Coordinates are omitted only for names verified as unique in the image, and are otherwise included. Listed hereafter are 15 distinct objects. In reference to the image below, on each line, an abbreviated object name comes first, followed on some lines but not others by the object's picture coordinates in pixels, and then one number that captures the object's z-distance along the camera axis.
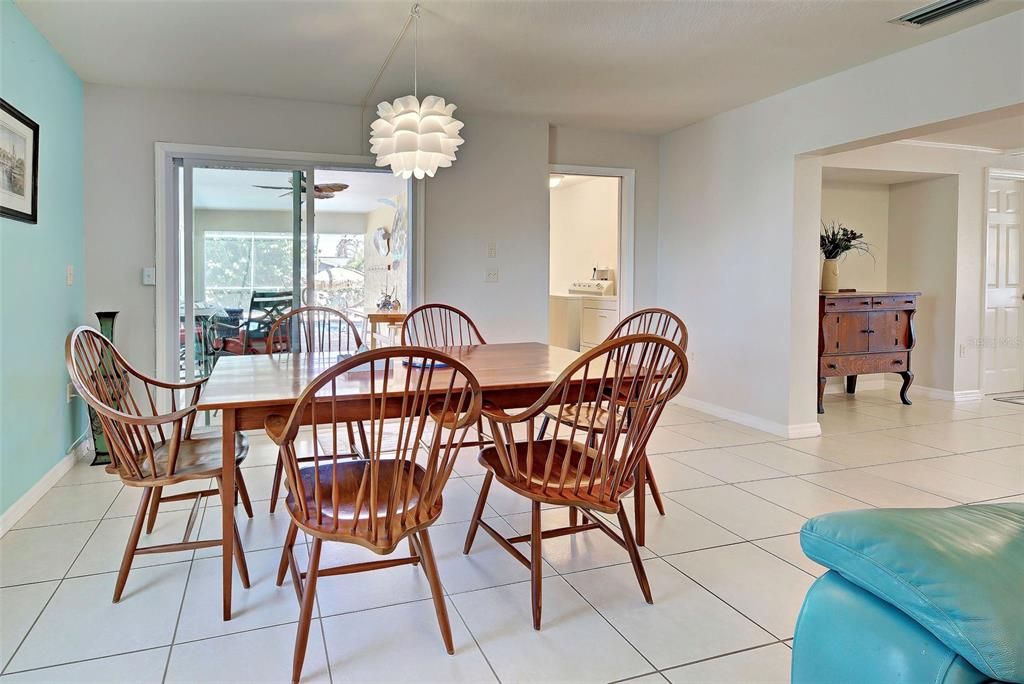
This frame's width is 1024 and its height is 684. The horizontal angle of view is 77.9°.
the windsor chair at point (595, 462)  1.88
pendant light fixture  2.64
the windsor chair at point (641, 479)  2.46
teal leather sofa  1.00
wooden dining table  1.91
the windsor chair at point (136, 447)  1.97
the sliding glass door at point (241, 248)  4.30
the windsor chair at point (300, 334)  4.56
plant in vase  5.47
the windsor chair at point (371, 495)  1.63
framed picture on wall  2.69
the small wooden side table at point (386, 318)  4.79
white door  5.83
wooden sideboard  5.27
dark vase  3.54
